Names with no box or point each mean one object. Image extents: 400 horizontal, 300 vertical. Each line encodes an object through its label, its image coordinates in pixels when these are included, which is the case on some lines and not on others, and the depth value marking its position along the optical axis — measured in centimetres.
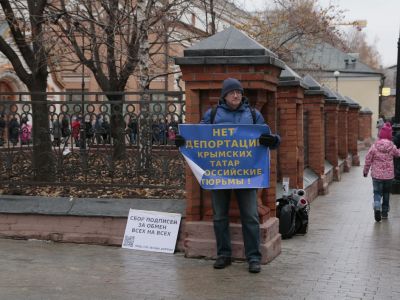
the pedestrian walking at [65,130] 794
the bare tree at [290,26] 2009
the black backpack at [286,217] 786
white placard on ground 703
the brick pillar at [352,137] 2319
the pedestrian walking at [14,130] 809
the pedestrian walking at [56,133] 802
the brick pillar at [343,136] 1981
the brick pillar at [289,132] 1052
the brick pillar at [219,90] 652
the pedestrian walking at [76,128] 788
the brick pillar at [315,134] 1345
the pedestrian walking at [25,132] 813
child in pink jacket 995
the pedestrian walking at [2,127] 804
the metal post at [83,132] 781
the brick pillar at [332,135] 1673
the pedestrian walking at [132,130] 776
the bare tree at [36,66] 807
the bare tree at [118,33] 1116
